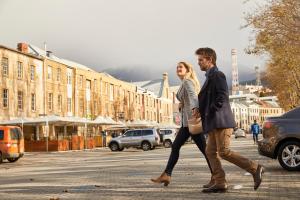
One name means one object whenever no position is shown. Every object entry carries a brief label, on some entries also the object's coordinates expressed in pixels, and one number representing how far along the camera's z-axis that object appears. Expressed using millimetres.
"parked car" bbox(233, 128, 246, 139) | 82438
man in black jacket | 7621
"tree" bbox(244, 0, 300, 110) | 26547
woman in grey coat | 8633
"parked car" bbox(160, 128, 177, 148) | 42584
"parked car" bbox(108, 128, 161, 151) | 37500
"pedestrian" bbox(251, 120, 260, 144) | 35800
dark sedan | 11938
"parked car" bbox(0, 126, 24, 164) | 23125
